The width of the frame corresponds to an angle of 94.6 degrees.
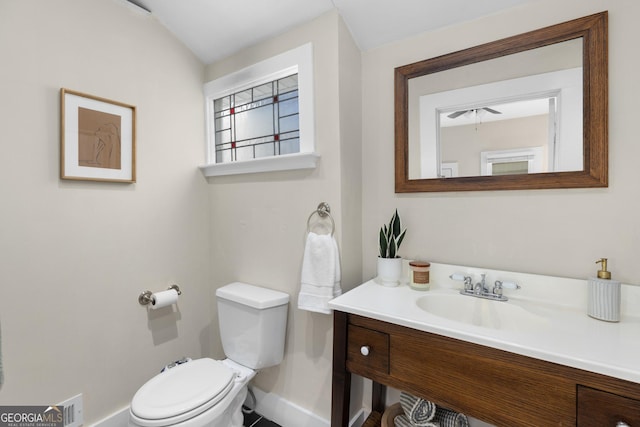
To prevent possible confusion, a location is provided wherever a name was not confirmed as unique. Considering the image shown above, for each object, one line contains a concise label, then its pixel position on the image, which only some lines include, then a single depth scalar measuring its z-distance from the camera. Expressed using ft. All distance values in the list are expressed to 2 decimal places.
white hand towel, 4.47
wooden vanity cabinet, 2.38
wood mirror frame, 3.45
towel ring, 4.76
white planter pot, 4.39
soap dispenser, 3.10
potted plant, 4.40
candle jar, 4.22
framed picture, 4.51
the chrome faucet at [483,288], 3.85
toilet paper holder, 5.39
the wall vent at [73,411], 4.52
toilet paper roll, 5.37
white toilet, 3.81
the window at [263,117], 4.97
